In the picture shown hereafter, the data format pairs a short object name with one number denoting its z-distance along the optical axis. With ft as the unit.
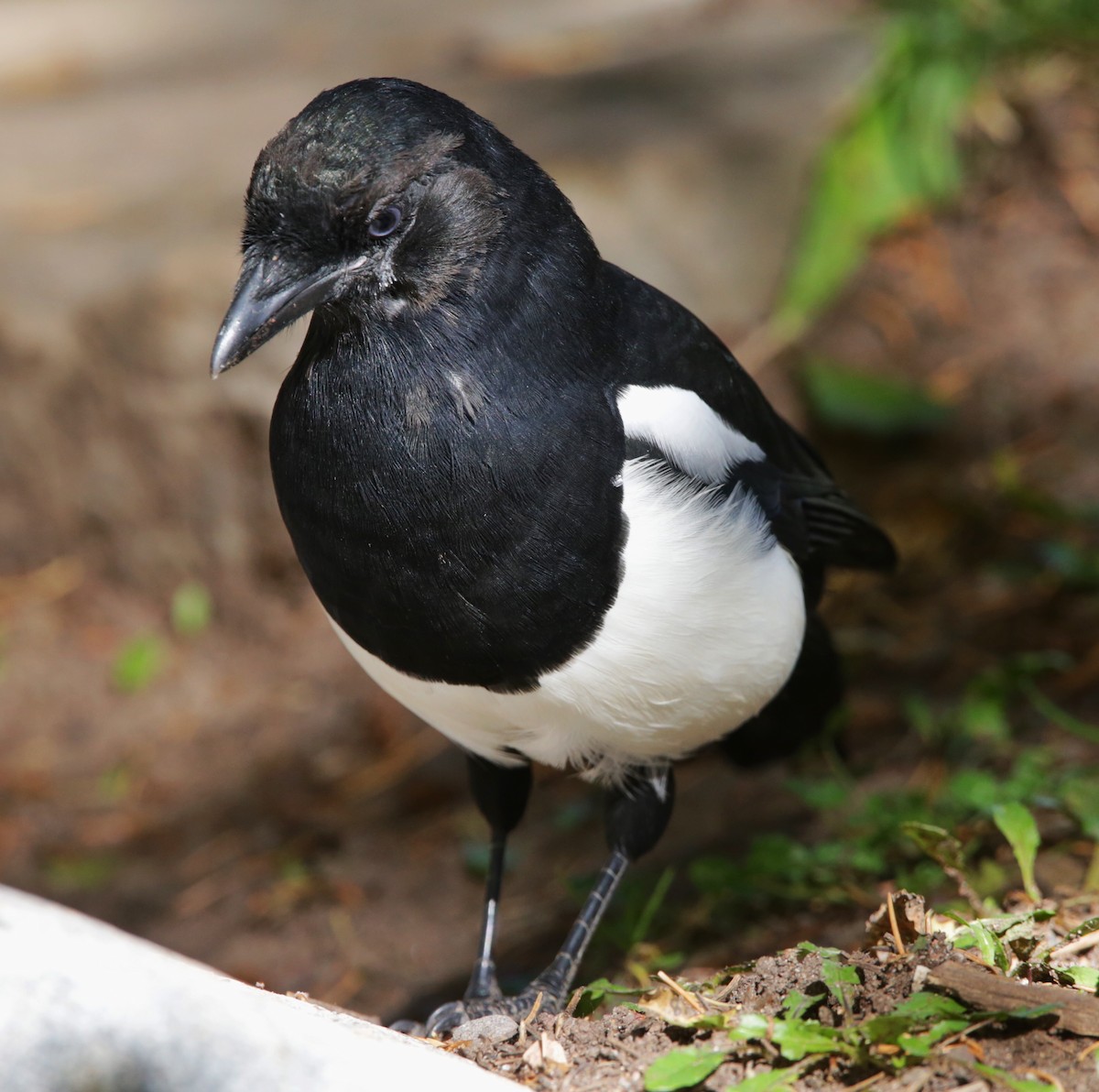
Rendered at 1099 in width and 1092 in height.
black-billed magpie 14.52
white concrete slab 10.81
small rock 14.69
